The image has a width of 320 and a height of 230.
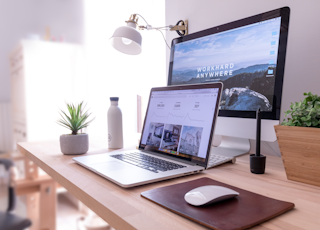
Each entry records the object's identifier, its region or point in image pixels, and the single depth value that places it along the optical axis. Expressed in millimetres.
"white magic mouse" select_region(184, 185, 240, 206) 407
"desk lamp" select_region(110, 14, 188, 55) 1022
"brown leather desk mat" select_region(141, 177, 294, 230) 355
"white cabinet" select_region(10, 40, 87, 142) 1828
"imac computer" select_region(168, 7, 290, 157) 716
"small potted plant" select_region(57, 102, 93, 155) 890
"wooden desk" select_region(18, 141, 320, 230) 370
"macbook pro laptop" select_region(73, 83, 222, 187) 615
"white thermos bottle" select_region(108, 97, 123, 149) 981
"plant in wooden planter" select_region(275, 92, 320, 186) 519
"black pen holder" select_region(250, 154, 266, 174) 640
